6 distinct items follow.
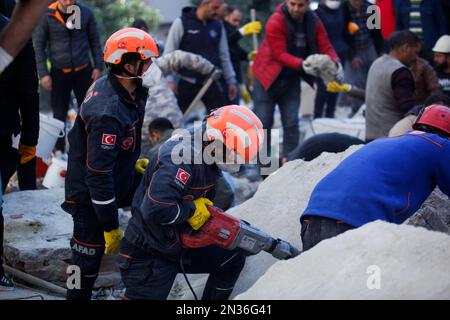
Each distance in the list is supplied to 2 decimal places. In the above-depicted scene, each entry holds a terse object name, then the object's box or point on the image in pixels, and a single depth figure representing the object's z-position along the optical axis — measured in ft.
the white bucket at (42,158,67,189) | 54.07
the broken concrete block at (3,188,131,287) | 40.49
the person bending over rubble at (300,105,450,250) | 30.08
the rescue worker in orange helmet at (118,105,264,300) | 30.33
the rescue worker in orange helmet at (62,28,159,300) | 32.54
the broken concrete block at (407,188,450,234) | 36.93
